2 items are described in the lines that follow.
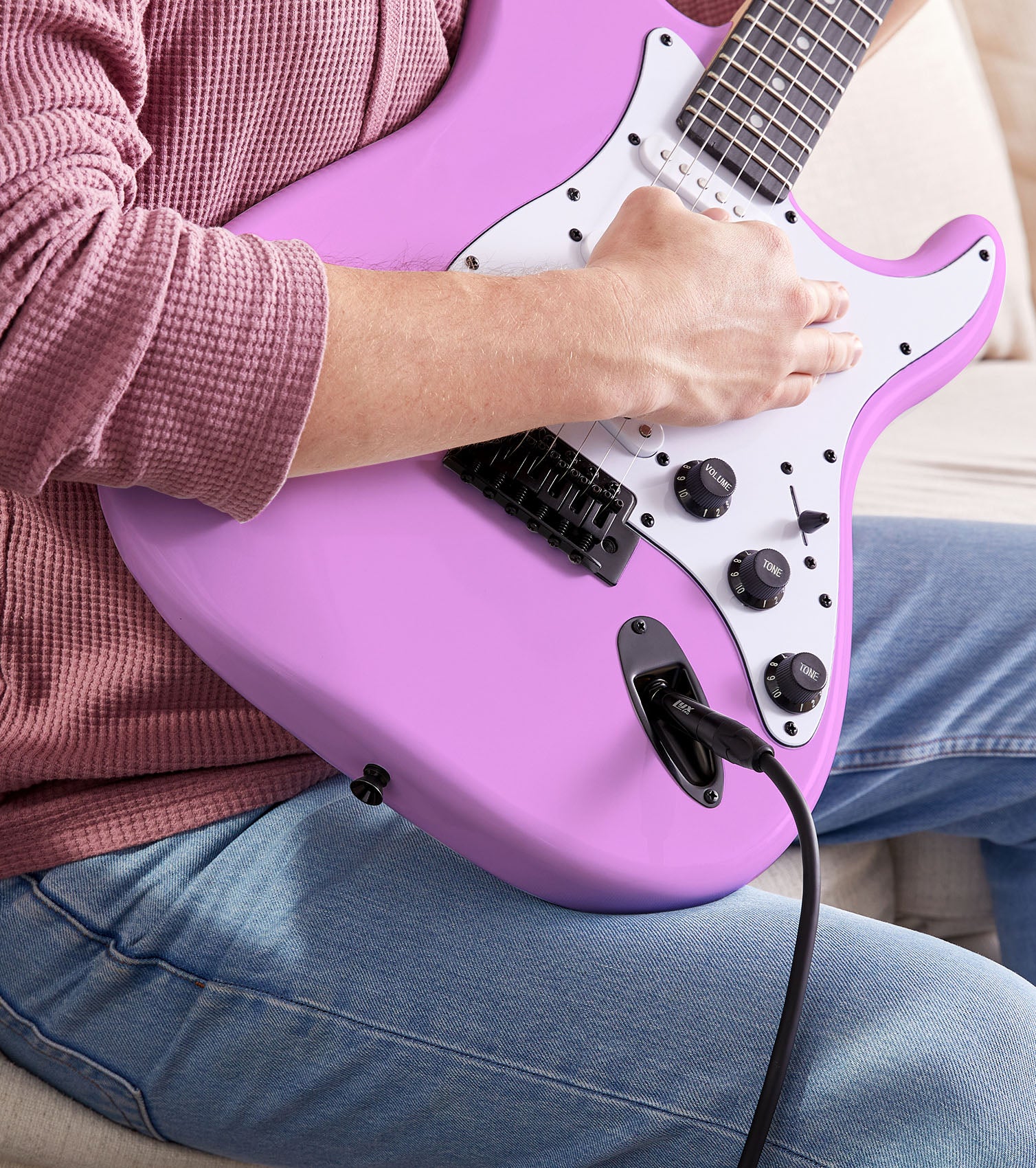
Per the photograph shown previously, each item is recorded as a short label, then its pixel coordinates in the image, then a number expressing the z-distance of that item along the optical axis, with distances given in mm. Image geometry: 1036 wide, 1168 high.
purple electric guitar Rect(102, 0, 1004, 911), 1037
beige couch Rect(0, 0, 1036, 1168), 1295
